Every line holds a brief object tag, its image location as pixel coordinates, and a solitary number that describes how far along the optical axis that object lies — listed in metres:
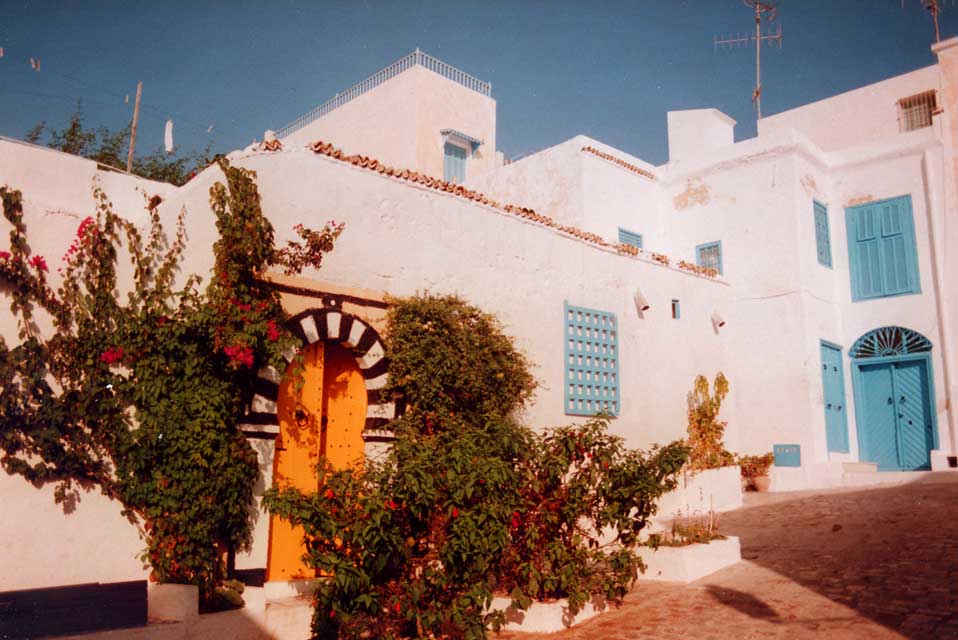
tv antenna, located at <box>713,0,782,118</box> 18.55
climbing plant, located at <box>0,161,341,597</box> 6.04
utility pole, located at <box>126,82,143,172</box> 20.05
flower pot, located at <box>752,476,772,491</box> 13.28
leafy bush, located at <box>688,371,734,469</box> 12.32
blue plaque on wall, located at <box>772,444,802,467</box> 13.55
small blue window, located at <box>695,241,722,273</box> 15.47
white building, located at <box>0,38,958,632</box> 7.32
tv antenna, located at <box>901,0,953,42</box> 15.91
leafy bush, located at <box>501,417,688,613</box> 5.95
